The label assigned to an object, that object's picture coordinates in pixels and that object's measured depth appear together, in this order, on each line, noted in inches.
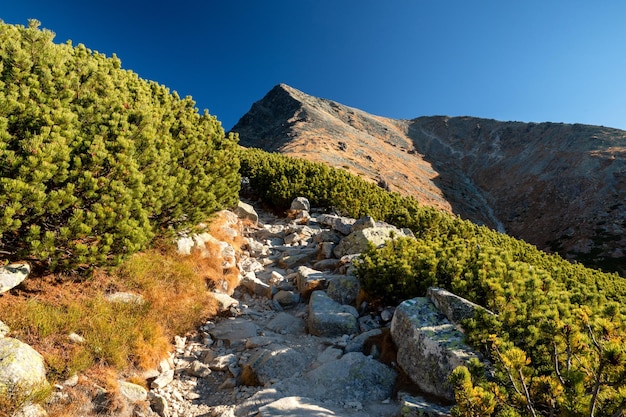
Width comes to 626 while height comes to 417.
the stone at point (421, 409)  182.5
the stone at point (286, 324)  308.8
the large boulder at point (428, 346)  202.7
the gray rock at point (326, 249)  456.4
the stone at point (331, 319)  292.7
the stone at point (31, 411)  163.5
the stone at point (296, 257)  453.1
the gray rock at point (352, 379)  217.6
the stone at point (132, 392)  200.2
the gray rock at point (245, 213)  585.9
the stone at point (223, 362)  254.1
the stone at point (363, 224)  476.7
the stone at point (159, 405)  204.8
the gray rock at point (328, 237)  488.1
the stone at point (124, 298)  262.2
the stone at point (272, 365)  237.6
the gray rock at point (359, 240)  435.5
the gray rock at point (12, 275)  212.7
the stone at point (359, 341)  261.9
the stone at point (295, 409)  189.6
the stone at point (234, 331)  288.7
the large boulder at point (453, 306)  236.0
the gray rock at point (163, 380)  224.5
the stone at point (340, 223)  498.6
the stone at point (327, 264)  424.6
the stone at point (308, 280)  363.9
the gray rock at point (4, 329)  192.4
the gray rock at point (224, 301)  331.3
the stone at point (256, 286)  378.9
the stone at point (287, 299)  361.7
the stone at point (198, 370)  246.5
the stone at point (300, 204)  636.7
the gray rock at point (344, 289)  339.3
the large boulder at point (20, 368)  167.8
